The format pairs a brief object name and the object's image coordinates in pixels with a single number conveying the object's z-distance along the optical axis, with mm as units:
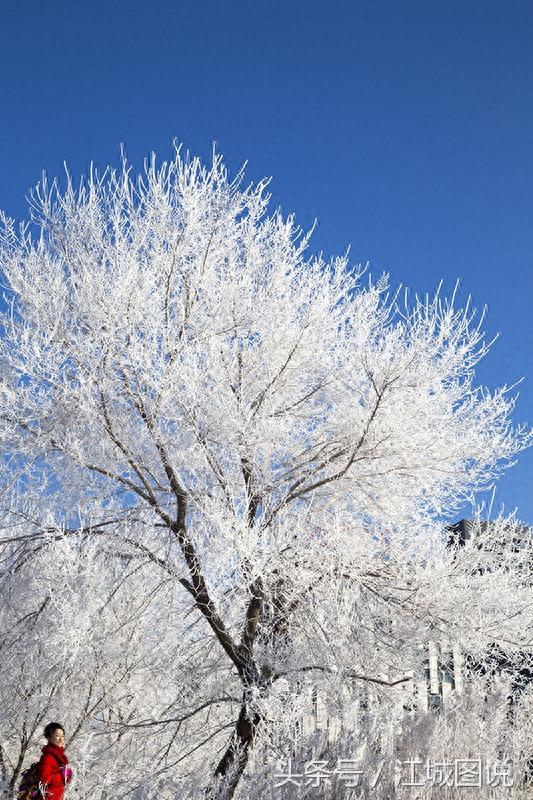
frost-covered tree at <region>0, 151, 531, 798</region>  8008
